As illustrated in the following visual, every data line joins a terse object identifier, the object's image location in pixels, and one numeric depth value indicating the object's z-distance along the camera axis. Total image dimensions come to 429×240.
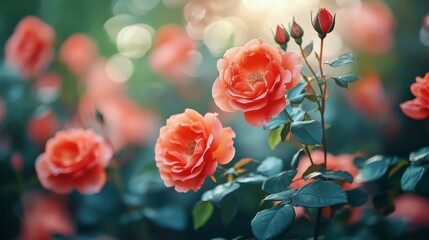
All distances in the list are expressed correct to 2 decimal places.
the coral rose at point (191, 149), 0.73
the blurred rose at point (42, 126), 1.62
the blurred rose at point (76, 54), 1.75
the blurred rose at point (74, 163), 0.99
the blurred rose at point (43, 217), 1.50
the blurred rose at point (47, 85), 1.68
